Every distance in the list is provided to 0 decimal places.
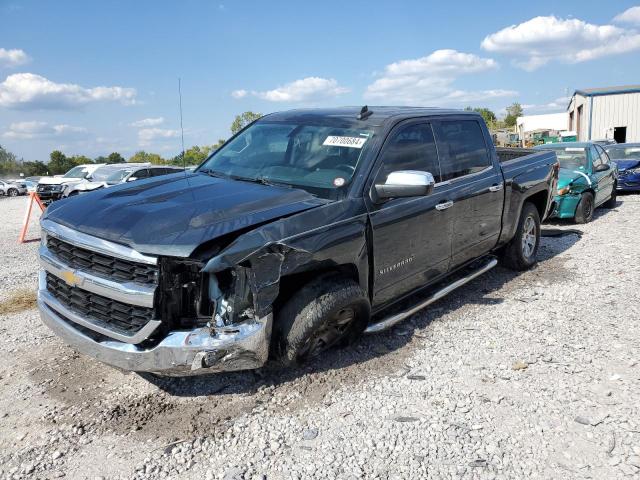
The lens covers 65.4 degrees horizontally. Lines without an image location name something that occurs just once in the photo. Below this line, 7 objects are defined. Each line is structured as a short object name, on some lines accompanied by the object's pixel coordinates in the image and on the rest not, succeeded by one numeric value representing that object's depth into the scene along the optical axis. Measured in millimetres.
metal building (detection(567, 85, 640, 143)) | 34375
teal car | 9578
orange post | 9923
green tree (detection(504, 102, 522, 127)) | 100938
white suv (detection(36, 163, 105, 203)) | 19641
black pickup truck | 2871
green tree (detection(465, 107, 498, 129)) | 85506
